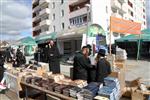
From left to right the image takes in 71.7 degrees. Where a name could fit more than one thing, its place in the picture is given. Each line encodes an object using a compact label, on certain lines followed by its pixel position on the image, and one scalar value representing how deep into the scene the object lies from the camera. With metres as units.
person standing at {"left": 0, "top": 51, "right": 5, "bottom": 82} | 4.28
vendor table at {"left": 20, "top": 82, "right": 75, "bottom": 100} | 2.35
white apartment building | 15.82
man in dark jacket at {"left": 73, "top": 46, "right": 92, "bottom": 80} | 2.98
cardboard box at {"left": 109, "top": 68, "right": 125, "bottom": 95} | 2.51
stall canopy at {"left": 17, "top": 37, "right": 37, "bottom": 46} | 13.56
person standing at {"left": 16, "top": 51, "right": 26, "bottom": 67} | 7.01
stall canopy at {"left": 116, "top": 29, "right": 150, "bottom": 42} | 10.31
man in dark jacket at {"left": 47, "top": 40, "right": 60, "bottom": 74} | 4.73
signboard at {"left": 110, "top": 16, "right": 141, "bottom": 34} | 6.27
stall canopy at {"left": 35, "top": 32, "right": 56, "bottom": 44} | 12.02
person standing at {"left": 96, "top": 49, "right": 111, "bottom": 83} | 2.67
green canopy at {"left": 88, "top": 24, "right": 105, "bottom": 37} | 8.72
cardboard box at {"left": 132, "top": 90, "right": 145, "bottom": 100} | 2.04
